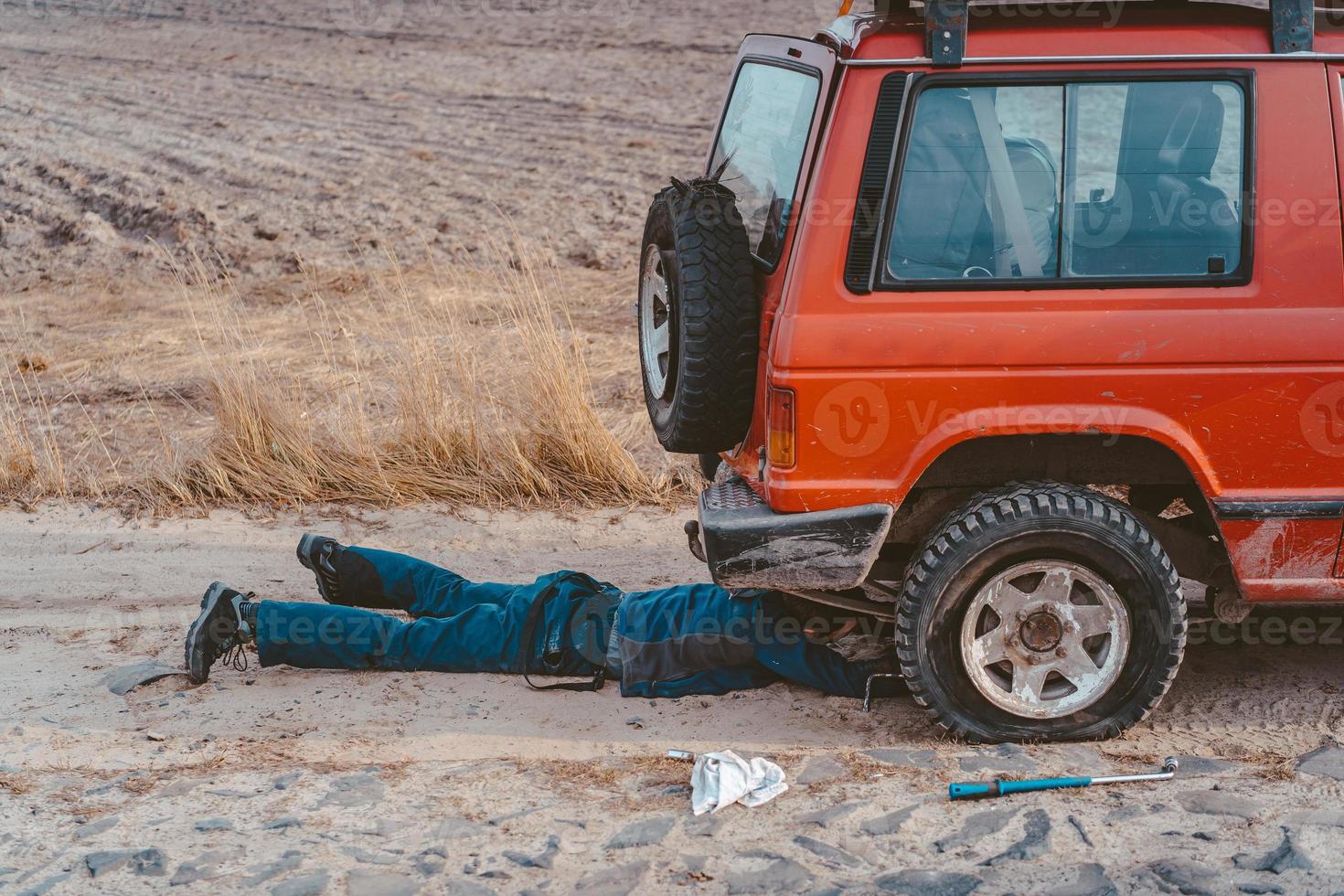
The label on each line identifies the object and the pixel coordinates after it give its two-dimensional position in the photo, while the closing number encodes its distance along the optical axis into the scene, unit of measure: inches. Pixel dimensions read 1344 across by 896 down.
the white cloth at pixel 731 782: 148.9
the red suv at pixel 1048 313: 148.3
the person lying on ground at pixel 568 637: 175.3
